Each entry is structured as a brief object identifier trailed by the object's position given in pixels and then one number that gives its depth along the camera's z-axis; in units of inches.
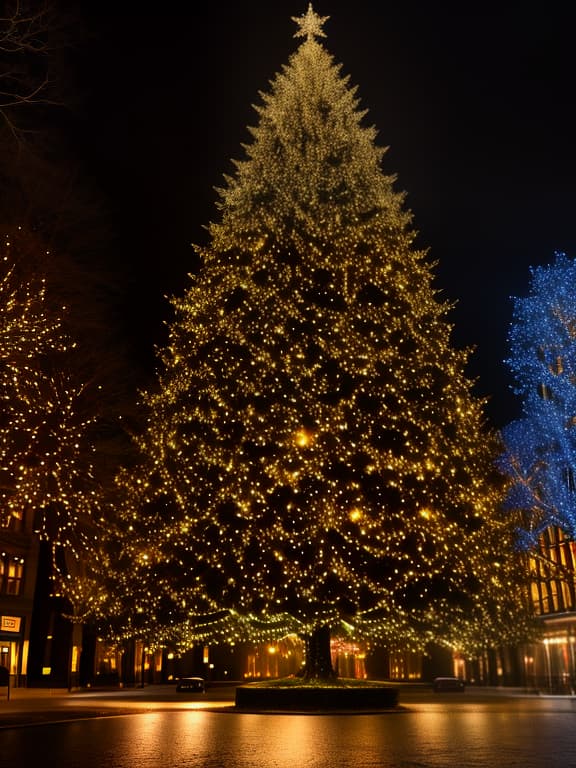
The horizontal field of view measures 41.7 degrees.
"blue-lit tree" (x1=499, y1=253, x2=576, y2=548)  1233.4
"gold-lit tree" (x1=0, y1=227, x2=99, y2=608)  717.9
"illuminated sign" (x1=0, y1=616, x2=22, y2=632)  1665.8
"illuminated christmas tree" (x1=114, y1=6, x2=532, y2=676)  800.9
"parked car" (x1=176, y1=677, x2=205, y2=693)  1644.9
